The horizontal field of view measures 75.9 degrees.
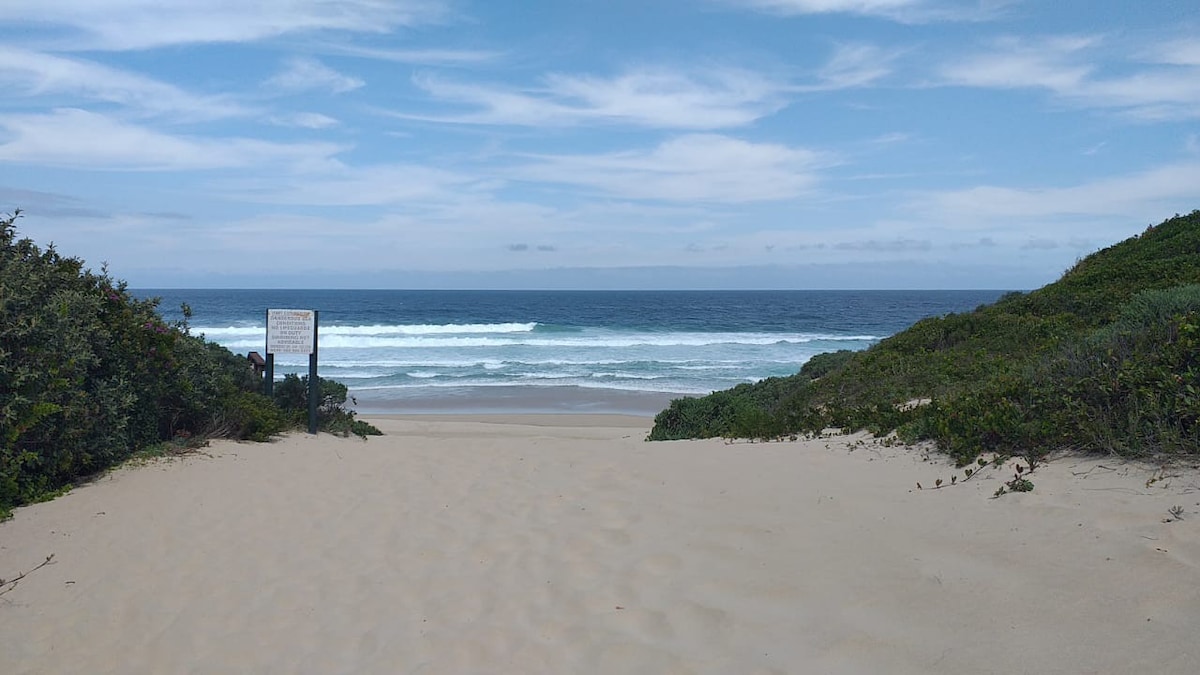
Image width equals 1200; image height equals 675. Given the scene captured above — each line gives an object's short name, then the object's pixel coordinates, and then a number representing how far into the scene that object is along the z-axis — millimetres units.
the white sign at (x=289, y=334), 10438
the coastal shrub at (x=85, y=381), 6168
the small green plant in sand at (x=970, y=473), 5676
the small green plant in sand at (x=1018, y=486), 5172
